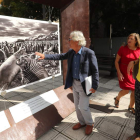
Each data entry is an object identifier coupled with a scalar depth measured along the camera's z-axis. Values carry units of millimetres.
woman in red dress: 2643
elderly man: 2010
